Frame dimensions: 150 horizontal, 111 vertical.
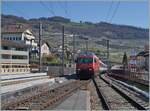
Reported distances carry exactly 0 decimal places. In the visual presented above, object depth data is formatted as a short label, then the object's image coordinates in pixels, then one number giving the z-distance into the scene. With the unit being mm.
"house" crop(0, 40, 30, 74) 63016
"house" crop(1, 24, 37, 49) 105812
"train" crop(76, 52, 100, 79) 50156
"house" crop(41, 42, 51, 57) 125962
